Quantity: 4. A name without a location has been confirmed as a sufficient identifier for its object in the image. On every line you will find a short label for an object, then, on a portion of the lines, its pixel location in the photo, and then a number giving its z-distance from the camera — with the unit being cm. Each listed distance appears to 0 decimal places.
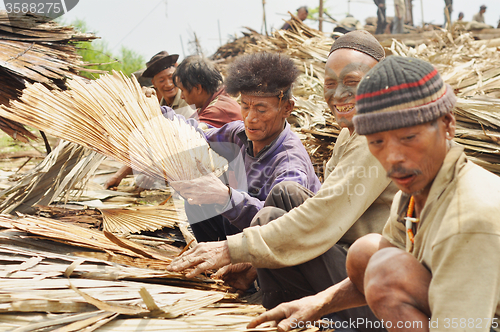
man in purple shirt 247
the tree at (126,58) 1773
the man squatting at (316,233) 189
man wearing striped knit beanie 116
